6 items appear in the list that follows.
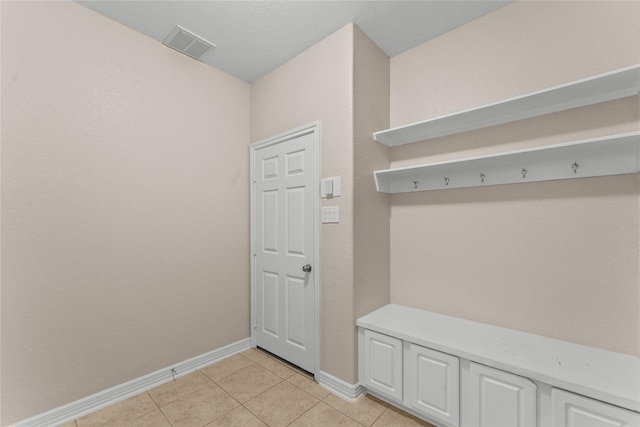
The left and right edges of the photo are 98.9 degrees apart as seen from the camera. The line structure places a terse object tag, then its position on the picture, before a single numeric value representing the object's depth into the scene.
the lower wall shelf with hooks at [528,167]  1.48
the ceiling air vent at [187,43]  2.15
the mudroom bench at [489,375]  1.25
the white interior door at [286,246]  2.33
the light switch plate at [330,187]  2.12
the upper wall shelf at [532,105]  1.45
